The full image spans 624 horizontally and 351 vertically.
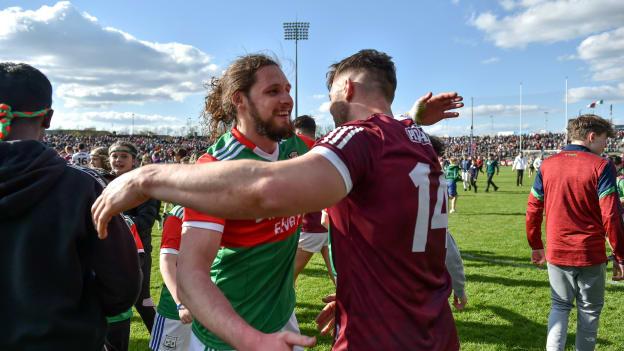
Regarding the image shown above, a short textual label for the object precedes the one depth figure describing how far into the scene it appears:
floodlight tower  41.59
